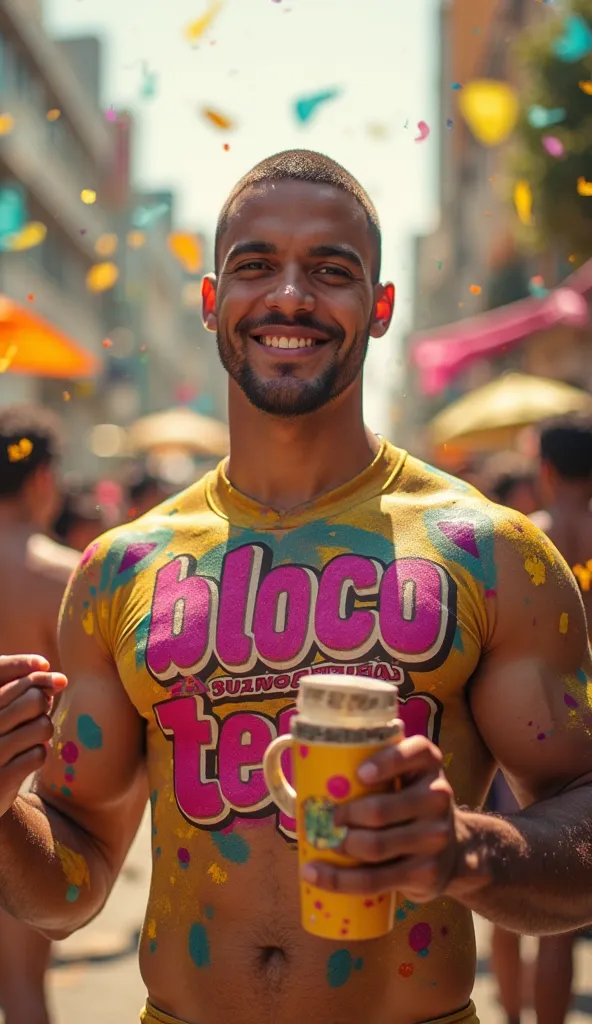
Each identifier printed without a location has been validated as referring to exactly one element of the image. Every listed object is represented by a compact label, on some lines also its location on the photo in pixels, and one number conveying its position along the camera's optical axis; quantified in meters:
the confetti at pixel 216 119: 3.16
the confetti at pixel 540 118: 4.36
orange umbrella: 8.14
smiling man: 2.19
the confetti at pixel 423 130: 3.01
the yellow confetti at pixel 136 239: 3.53
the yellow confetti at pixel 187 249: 3.92
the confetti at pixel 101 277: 3.93
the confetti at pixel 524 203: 3.80
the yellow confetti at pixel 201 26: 3.10
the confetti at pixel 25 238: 4.68
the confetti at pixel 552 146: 3.49
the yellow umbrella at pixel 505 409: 10.16
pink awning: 10.94
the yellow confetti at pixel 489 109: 3.93
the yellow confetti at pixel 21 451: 4.95
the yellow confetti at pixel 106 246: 4.14
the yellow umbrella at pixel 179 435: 16.12
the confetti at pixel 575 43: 4.21
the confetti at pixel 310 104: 3.15
